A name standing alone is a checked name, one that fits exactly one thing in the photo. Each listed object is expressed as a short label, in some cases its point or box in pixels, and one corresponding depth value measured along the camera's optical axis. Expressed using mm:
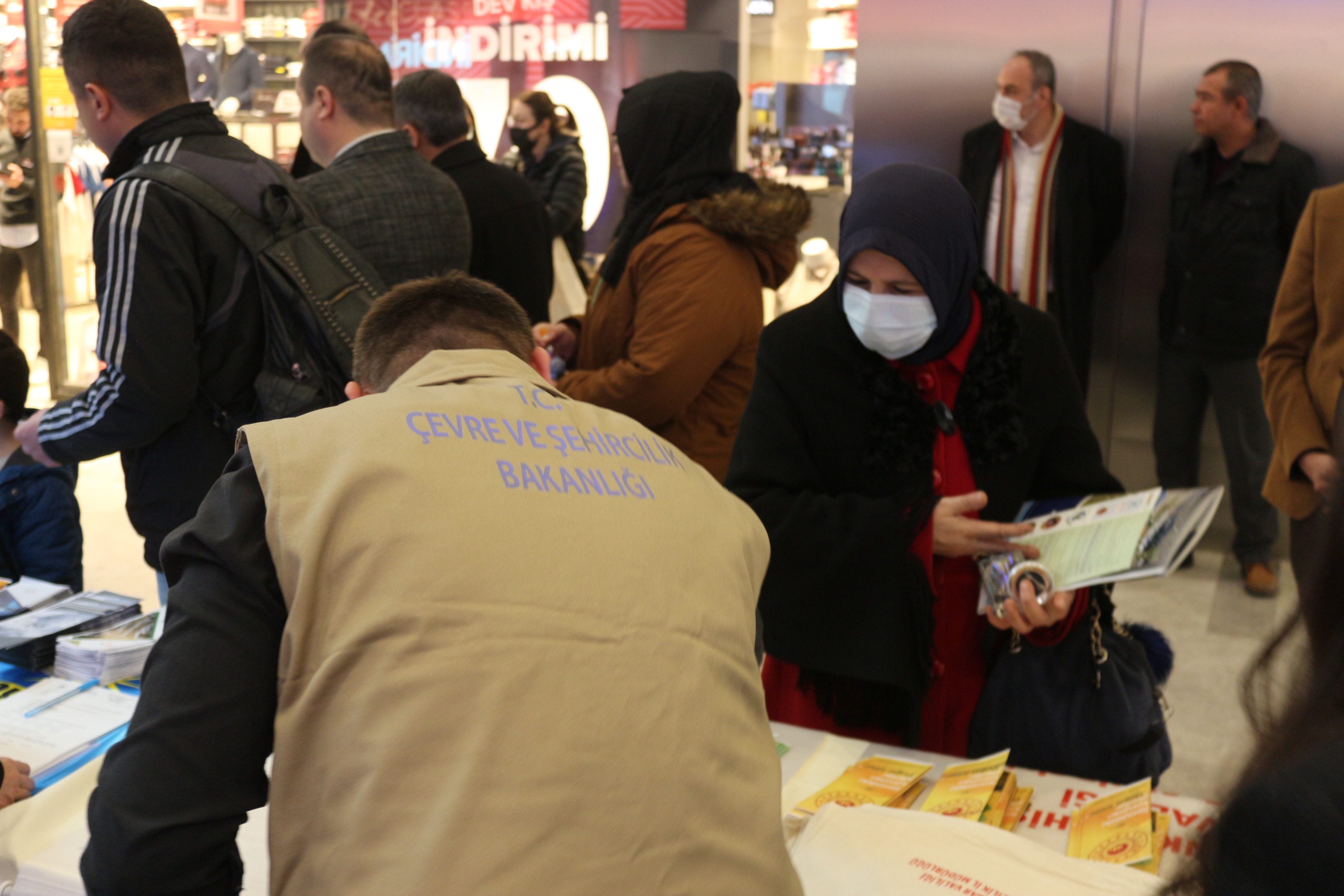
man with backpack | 2201
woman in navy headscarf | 1866
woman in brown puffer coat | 2584
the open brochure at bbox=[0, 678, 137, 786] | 1646
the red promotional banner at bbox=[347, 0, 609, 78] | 5895
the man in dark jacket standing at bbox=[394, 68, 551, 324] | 3492
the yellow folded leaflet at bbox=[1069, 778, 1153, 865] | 1446
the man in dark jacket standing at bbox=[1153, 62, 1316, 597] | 4254
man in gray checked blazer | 2707
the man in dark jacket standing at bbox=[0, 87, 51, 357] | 6375
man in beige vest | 921
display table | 1437
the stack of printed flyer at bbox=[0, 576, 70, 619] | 2090
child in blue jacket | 2469
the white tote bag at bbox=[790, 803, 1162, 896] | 1356
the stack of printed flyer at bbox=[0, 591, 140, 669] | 1929
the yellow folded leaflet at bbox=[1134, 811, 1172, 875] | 1417
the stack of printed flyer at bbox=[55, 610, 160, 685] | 1887
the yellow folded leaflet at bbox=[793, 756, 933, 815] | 1584
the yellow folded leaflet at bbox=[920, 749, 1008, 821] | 1549
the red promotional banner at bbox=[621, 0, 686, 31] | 5582
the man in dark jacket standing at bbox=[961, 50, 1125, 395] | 4547
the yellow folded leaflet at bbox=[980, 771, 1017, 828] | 1538
